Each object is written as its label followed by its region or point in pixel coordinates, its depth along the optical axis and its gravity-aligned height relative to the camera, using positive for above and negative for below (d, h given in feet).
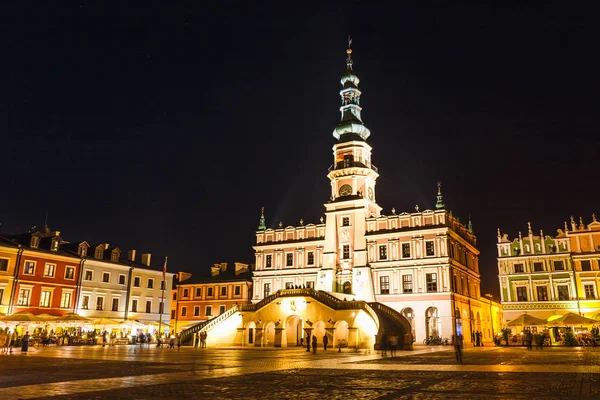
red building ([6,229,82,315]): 173.47 +21.24
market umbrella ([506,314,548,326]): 164.45 +7.40
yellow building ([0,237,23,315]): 167.32 +21.77
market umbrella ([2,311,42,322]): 144.05 +5.52
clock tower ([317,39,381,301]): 199.00 +54.77
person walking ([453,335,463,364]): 83.35 -1.00
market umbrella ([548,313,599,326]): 159.02 +7.67
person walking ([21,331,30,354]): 111.88 -1.37
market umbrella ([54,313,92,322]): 157.64 +6.08
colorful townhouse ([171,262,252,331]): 239.30 +21.98
